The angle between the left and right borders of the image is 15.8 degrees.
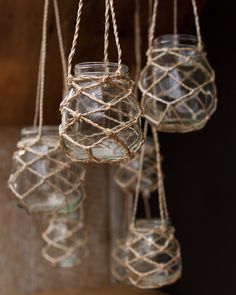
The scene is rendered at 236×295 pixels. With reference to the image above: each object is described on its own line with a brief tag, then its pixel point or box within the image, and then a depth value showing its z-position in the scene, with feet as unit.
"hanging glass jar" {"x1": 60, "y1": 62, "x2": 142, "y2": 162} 2.98
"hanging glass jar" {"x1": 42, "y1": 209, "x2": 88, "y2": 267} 4.91
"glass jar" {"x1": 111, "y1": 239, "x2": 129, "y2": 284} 5.18
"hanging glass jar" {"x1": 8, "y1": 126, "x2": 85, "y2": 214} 3.76
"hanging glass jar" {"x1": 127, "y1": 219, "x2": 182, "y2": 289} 4.01
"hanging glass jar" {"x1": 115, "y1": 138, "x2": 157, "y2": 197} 4.88
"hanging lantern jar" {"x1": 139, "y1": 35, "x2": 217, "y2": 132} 3.79
